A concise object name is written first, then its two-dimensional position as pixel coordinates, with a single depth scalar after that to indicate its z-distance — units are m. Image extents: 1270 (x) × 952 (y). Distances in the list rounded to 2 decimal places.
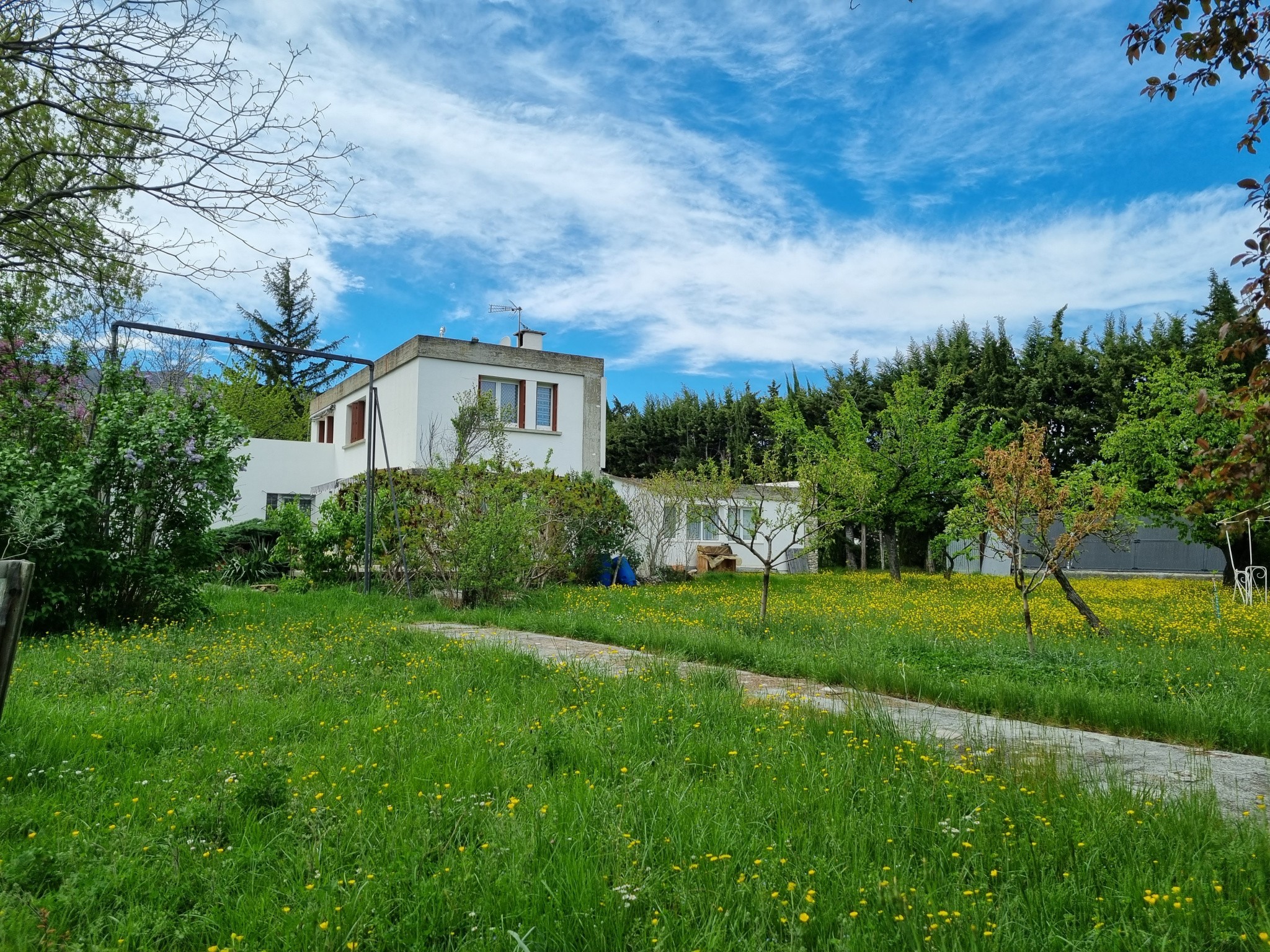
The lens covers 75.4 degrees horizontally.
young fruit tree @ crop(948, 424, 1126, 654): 8.56
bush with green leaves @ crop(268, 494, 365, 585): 15.55
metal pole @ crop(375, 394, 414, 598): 12.03
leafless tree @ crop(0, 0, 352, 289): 5.08
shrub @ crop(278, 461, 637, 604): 12.19
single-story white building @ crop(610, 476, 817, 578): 11.57
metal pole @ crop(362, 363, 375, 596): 12.75
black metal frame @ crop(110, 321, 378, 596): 10.13
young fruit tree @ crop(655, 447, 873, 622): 10.60
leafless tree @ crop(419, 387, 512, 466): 17.47
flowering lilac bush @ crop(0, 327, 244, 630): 8.98
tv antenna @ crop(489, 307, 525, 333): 22.64
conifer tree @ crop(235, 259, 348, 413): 36.94
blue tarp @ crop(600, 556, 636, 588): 17.98
